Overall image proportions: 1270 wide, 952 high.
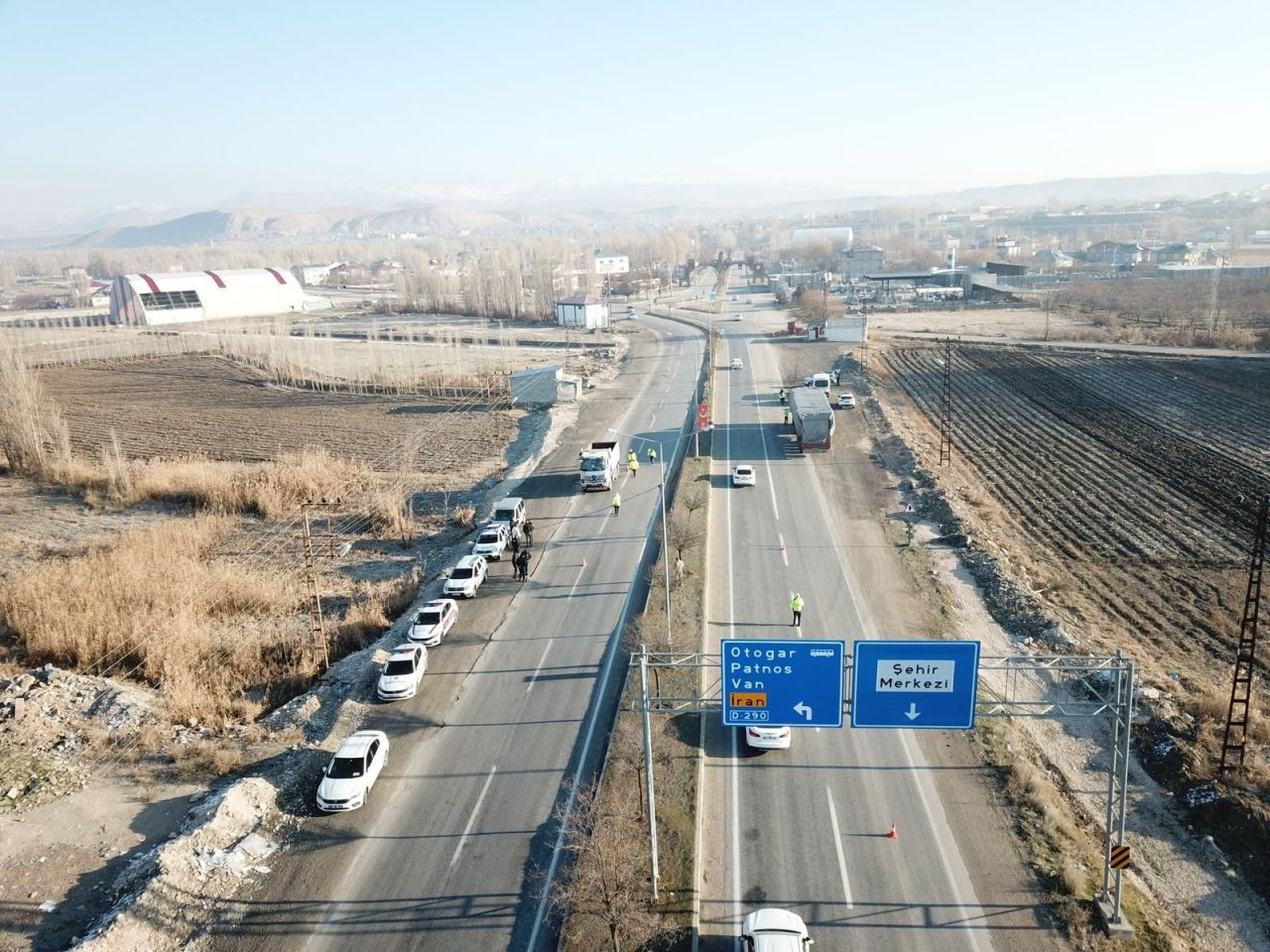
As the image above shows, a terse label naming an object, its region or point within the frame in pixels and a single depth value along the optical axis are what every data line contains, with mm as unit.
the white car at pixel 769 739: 19625
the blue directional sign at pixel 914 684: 15203
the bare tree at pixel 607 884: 14203
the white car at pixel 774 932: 13595
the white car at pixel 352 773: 18062
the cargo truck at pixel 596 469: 39031
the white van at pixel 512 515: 33531
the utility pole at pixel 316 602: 24688
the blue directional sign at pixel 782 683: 15430
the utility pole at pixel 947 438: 44281
